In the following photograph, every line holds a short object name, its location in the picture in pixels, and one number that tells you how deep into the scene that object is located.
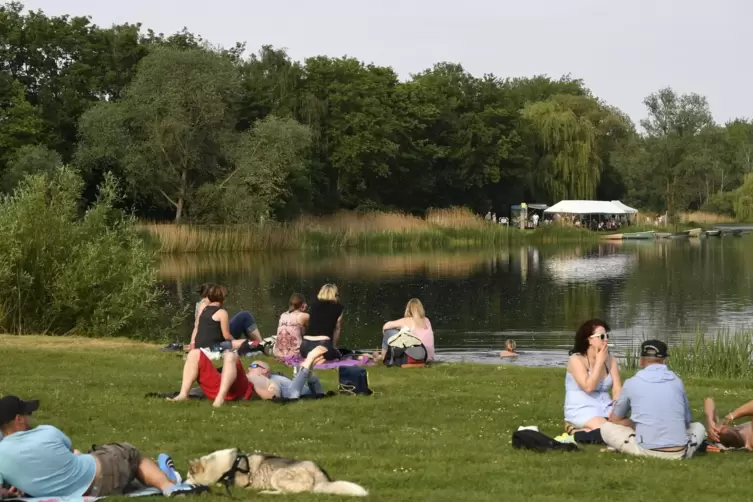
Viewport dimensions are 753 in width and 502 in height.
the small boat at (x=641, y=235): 81.44
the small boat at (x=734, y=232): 88.82
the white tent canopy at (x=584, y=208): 83.12
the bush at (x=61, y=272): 21.53
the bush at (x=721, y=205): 111.00
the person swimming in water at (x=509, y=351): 20.88
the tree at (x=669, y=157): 102.69
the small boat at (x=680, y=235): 84.89
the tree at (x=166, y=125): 59.34
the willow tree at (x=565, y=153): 87.19
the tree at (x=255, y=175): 59.42
